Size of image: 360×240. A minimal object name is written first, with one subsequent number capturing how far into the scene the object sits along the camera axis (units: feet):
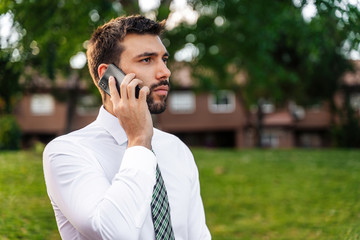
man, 5.35
